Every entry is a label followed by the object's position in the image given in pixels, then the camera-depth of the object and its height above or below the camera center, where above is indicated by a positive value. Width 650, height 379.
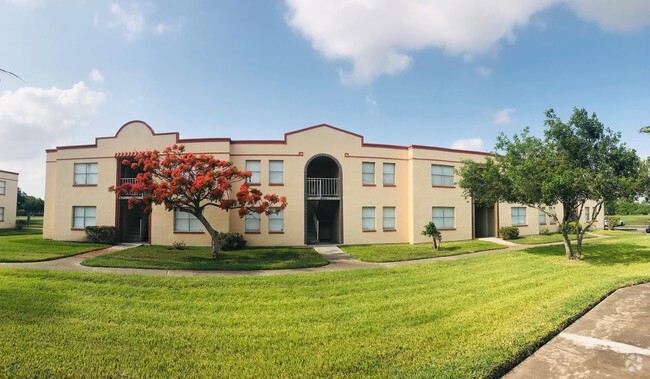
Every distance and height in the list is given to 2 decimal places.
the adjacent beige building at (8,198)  32.34 +0.88
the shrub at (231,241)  18.50 -1.90
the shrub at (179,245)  18.57 -2.18
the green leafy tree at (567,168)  12.55 +1.67
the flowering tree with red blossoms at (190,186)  15.08 +1.00
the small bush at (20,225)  32.44 -1.81
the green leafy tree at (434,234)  18.00 -1.41
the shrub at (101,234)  19.92 -1.62
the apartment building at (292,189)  20.20 +1.23
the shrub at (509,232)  23.25 -1.63
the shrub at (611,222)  32.92 -1.26
